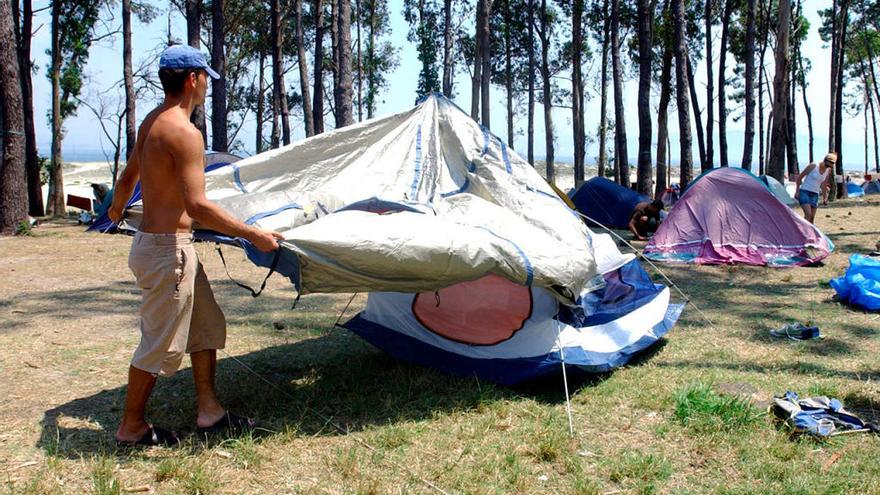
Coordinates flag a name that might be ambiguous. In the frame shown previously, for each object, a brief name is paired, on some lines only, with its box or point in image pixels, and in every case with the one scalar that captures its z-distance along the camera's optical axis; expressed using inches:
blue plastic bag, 239.5
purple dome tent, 335.6
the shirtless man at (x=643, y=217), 428.1
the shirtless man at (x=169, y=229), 118.8
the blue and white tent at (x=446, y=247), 132.7
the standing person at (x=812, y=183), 396.8
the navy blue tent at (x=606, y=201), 510.9
